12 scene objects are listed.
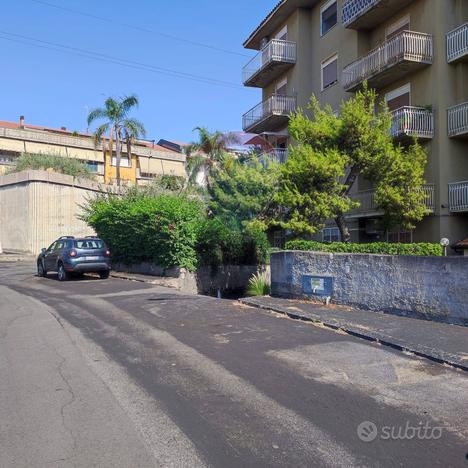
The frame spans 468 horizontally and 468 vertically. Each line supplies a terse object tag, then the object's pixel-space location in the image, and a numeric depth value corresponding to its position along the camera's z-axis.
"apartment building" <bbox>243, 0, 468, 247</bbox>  19.27
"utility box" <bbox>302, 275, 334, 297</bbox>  12.14
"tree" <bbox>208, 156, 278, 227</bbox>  19.47
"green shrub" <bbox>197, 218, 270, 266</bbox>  19.33
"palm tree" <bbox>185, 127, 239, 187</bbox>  41.03
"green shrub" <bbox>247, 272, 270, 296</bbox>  15.26
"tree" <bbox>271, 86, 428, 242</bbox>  16.34
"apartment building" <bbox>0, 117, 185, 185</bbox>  49.22
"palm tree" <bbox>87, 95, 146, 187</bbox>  39.22
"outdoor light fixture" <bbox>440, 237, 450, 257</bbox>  18.34
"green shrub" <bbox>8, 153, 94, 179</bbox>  39.34
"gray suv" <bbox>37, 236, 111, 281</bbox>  19.14
